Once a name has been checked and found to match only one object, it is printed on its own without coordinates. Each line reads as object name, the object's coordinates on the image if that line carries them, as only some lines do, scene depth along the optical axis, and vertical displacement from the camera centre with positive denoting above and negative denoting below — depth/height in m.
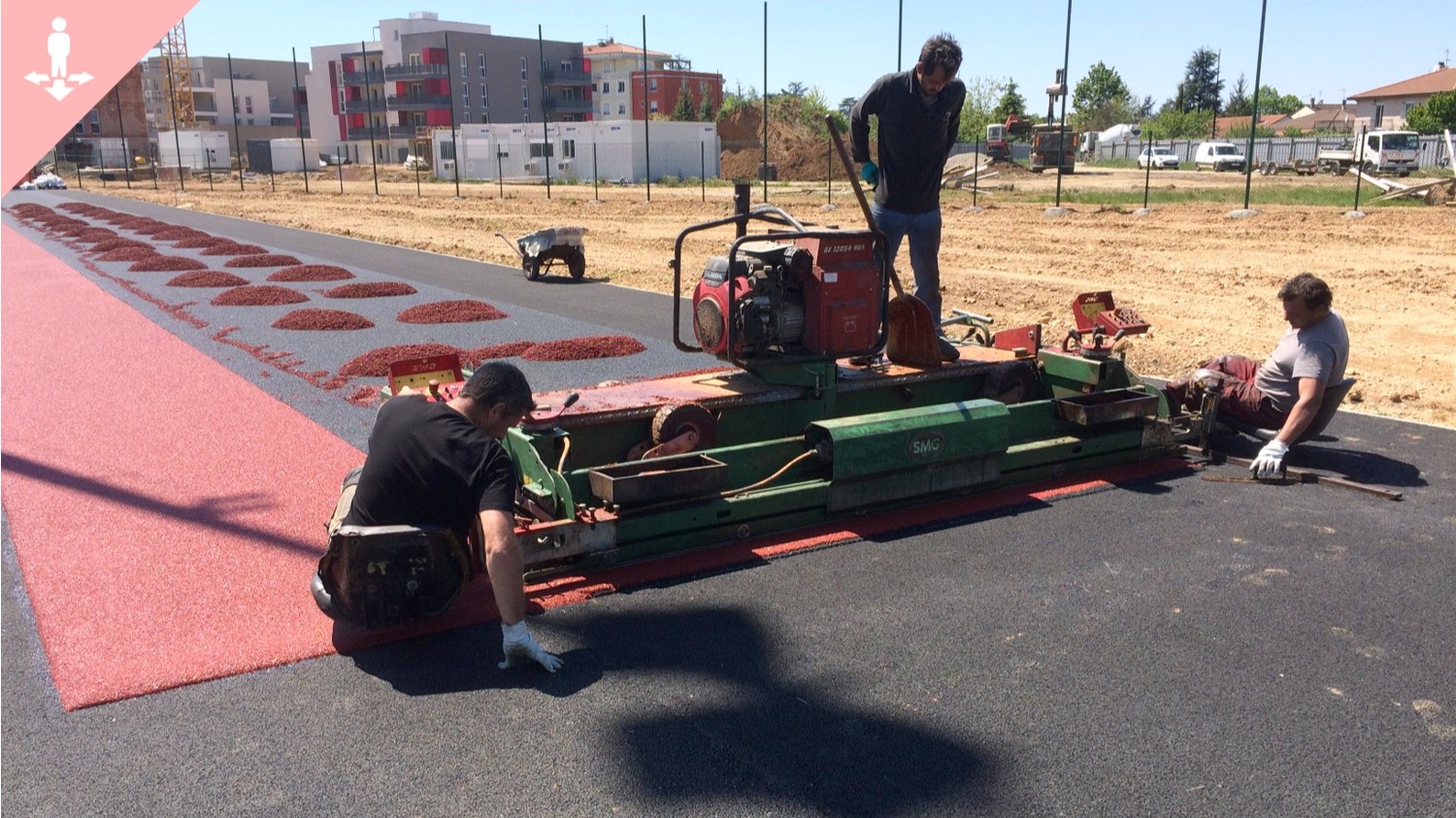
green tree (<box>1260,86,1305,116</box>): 111.88 +8.98
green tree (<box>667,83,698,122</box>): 75.50 +5.74
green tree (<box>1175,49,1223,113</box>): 105.56 +10.13
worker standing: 5.89 +0.26
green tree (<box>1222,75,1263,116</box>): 104.19 +8.41
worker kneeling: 3.56 -1.12
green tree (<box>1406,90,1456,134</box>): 49.87 +3.42
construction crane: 84.94 +9.11
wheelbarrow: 14.78 -0.86
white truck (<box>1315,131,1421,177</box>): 35.19 +1.11
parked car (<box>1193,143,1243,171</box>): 43.47 +1.24
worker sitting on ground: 5.56 -0.96
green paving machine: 4.54 -1.19
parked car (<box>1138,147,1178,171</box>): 48.62 +1.30
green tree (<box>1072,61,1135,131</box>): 92.50 +8.78
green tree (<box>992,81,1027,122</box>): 68.87 +5.30
